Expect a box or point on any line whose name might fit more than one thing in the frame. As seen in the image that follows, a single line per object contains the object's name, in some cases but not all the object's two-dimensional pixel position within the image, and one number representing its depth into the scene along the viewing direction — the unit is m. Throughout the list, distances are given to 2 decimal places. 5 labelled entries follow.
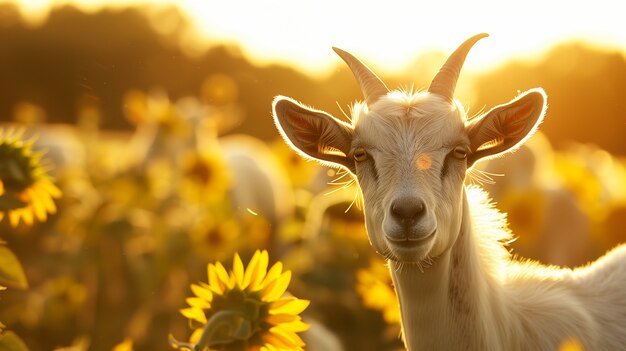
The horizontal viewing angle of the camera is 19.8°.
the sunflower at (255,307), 5.37
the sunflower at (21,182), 6.12
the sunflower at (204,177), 15.98
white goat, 7.02
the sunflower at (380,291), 10.13
